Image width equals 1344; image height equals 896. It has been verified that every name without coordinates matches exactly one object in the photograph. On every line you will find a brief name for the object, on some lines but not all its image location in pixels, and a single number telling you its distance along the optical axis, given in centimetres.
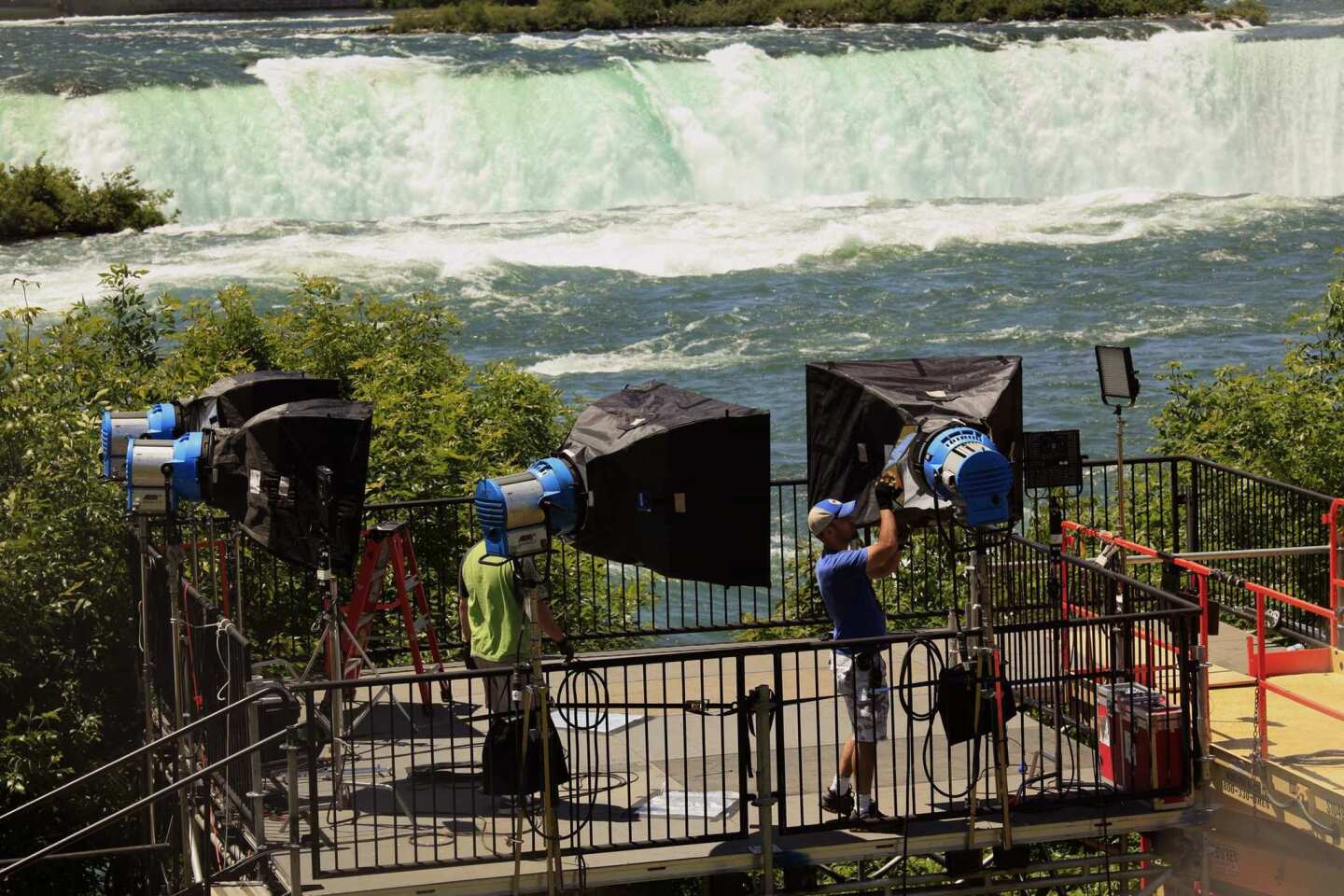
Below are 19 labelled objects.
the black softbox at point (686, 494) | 1836
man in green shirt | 1867
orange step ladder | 2069
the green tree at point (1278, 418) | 3212
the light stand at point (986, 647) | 1742
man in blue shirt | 1812
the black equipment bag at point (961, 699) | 1789
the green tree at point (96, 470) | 2242
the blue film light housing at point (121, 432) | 2027
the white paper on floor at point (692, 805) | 1853
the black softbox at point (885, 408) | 1861
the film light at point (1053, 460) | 2098
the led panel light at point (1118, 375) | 2281
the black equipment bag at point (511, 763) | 1720
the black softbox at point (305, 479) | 1839
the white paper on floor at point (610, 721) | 2109
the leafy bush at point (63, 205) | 8281
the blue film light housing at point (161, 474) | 1919
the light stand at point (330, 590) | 1817
